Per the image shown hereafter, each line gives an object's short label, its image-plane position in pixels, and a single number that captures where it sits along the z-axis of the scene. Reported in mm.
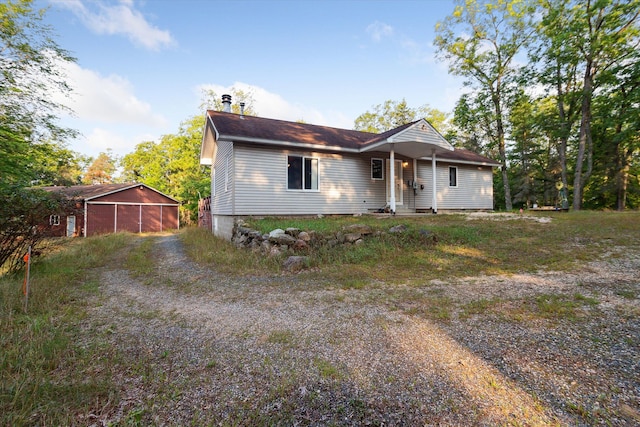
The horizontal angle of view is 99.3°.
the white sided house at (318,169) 10445
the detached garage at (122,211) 20125
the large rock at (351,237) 7699
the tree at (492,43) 19609
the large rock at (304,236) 7453
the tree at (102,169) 46312
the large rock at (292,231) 7574
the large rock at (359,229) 7934
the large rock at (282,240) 7254
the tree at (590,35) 15391
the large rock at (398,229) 8195
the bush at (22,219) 5406
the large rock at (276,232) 7349
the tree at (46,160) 8844
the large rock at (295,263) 6297
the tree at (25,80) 8344
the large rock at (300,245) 7264
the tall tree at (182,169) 28172
